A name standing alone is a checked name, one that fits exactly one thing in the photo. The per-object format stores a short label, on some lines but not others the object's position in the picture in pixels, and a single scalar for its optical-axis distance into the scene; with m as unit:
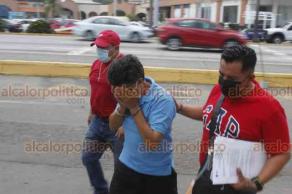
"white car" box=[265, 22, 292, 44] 32.25
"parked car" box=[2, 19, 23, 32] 36.09
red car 21.30
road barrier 11.27
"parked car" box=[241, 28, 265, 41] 32.02
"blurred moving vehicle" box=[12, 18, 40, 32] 37.62
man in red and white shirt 2.49
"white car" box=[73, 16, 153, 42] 24.72
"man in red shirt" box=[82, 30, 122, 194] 4.02
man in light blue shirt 2.74
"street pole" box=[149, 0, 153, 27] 44.11
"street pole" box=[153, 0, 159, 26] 40.26
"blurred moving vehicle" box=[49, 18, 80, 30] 41.19
